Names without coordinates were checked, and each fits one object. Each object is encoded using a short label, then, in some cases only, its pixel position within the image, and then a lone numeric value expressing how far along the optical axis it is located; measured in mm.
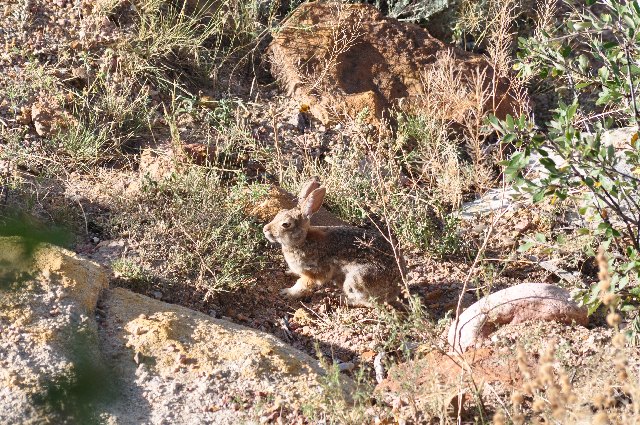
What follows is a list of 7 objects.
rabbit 12391
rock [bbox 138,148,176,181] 14000
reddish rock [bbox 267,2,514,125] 16234
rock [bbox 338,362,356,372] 10953
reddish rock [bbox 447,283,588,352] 11180
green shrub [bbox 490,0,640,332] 9141
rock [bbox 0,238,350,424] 8836
